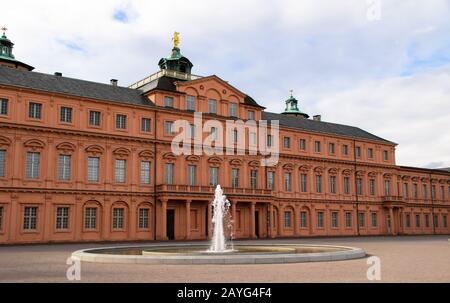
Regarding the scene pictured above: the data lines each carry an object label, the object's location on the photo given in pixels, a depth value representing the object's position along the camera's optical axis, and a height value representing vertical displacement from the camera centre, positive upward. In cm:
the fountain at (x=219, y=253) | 1941 -169
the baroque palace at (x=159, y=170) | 4085 +424
